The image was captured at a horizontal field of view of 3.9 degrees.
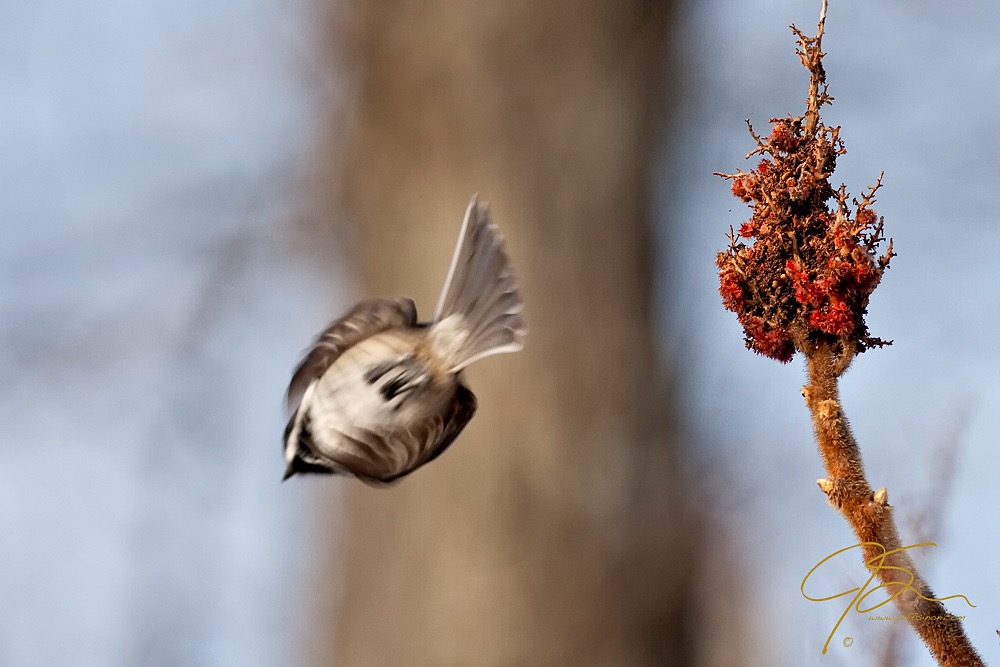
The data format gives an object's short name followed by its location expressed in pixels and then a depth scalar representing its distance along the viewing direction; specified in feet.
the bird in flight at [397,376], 15.05
